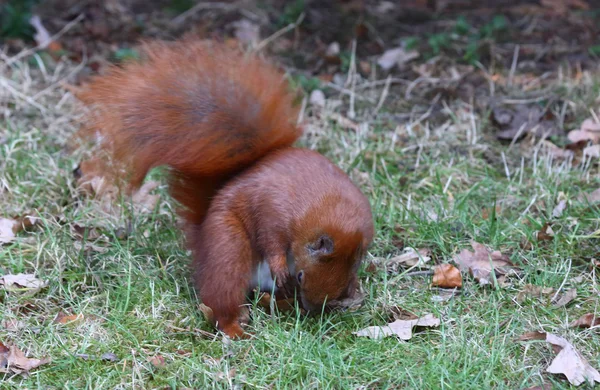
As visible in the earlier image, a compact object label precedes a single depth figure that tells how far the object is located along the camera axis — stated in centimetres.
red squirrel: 620
